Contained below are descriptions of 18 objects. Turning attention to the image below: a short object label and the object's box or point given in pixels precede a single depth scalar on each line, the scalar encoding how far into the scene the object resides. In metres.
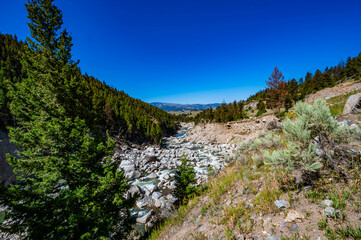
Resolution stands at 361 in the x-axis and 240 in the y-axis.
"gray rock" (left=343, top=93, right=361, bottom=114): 8.29
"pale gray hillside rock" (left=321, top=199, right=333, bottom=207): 2.71
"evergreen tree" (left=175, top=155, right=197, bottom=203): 7.61
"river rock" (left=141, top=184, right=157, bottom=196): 11.06
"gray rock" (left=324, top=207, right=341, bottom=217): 2.42
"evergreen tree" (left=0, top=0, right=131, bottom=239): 3.62
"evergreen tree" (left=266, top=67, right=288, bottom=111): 24.42
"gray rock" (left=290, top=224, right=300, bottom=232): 2.56
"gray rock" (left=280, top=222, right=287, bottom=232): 2.67
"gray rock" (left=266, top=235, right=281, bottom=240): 2.57
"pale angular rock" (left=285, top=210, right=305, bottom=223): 2.74
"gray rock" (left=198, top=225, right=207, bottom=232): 4.05
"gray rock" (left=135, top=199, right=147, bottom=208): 9.51
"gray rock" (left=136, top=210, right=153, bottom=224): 7.81
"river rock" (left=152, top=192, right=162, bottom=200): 10.29
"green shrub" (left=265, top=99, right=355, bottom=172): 3.44
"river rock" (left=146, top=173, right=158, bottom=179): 14.79
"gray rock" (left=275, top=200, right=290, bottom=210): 3.19
